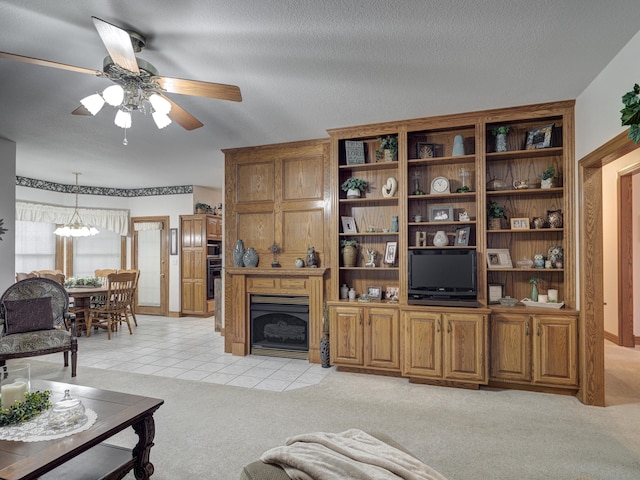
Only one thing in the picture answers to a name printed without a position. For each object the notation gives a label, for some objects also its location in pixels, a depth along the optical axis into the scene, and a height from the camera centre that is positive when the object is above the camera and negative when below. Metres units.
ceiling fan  2.09 +1.04
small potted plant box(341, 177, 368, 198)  4.29 +0.69
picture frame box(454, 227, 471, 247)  3.86 +0.09
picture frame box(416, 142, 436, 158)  4.04 +1.04
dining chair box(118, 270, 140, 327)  6.53 -1.09
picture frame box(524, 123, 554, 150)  3.62 +1.07
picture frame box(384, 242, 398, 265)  4.21 -0.09
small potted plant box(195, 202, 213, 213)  7.75 +0.80
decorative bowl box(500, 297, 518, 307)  3.70 -0.57
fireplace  4.65 -1.04
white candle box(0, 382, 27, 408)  2.00 -0.81
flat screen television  3.66 -0.32
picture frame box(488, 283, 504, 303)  3.81 -0.49
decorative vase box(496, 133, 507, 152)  3.77 +1.04
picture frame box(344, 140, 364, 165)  4.30 +1.08
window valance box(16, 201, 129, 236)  6.96 +0.62
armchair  3.79 -0.85
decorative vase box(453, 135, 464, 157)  3.88 +1.04
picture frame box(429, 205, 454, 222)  3.98 +0.35
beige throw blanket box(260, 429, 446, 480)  1.08 -0.67
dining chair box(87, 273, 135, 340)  6.05 -0.99
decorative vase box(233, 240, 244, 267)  4.93 -0.11
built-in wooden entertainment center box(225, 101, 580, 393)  3.53 +0.13
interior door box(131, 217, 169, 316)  7.99 -0.34
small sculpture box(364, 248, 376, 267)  4.27 -0.15
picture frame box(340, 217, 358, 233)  4.39 +0.24
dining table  5.97 -0.90
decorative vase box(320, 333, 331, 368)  4.30 -1.26
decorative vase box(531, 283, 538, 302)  3.68 -0.48
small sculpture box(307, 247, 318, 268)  4.58 -0.17
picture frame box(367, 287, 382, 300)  4.30 -0.55
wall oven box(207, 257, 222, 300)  7.75 -0.56
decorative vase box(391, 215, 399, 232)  4.15 +0.23
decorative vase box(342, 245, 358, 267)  4.29 -0.11
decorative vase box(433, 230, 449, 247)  3.94 +0.06
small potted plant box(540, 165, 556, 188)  3.64 +0.67
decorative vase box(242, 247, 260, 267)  4.86 -0.16
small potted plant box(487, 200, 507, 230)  3.79 +0.30
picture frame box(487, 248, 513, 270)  3.79 -0.13
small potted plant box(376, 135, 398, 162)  4.15 +1.10
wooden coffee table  1.61 -0.94
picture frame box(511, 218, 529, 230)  3.71 +0.22
